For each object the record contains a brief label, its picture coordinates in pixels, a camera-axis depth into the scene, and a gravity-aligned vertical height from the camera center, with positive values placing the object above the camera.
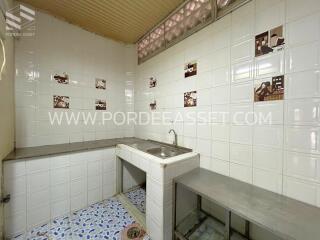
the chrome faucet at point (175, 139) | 1.89 -0.27
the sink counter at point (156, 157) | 1.30 -0.38
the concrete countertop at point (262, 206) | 0.75 -0.55
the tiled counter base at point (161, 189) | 1.26 -0.62
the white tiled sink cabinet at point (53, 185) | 1.40 -0.74
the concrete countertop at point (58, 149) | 1.47 -0.36
